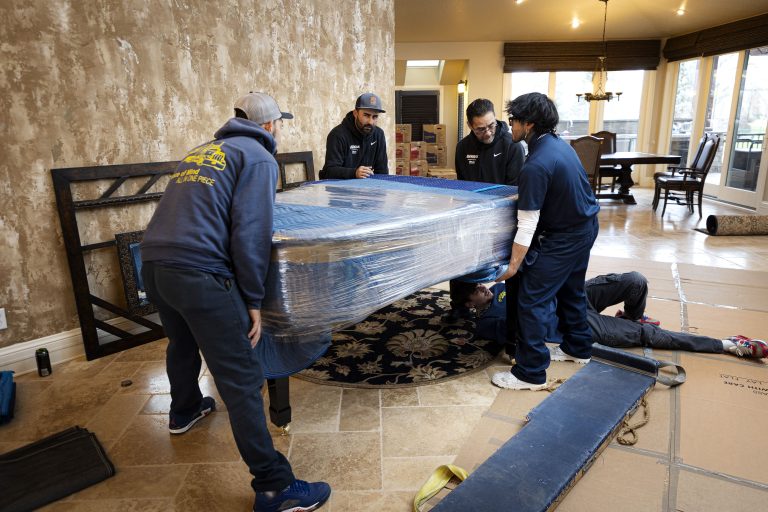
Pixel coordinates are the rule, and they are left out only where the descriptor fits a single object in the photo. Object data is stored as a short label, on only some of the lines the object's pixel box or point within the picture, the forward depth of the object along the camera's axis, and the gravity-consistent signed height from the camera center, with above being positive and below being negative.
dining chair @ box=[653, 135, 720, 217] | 6.09 -0.61
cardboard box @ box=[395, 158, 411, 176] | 8.49 -0.50
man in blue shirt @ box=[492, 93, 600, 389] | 2.12 -0.45
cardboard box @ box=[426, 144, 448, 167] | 9.31 -0.39
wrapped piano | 1.56 -0.38
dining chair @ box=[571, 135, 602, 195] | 6.50 -0.30
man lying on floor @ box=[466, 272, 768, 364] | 2.61 -1.01
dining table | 6.76 -0.45
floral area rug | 2.49 -1.15
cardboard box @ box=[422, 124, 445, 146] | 9.30 -0.01
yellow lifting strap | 1.63 -1.14
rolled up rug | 5.32 -1.02
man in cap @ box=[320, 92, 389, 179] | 3.01 -0.05
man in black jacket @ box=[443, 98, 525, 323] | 2.82 -0.11
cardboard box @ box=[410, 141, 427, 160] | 8.82 -0.29
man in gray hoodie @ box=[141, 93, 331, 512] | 1.39 -0.33
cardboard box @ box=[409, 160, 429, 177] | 8.65 -0.54
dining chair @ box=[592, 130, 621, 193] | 7.47 -0.28
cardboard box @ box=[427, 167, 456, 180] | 8.20 -0.63
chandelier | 7.20 +0.88
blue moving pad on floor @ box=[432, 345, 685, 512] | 1.55 -1.09
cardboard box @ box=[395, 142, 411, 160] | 8.45 -0.26
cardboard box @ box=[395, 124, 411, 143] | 8.40 +0.02
